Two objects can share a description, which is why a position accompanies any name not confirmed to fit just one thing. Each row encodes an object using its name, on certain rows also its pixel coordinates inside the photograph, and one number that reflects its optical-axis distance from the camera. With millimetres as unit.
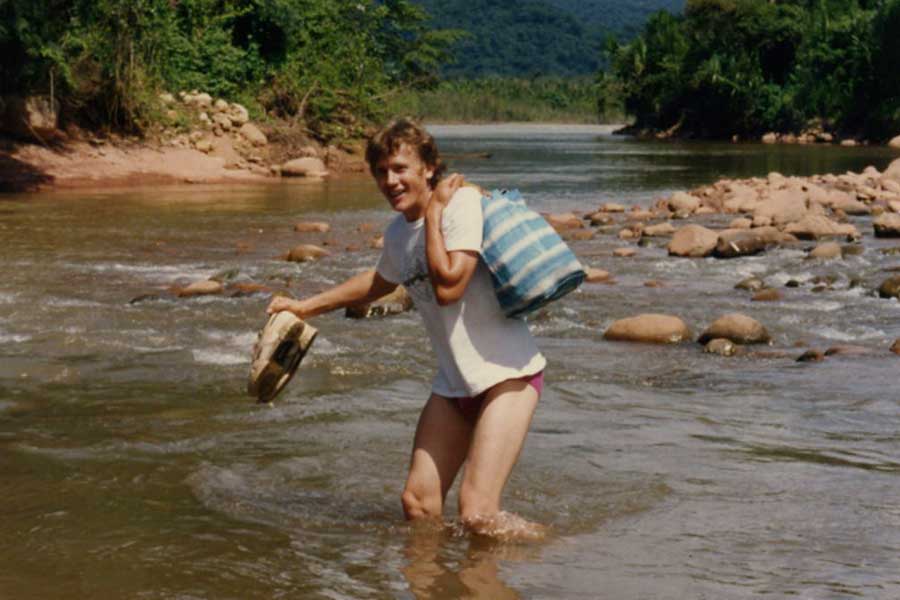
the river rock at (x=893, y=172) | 25312
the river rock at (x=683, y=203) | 20789
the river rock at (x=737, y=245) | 14938
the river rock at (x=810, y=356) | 8789
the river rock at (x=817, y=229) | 16562
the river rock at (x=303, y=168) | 29406
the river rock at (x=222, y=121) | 29197
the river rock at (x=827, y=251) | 14352
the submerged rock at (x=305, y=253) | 14602
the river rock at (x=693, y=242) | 14984
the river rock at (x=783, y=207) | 18062
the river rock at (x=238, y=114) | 29734
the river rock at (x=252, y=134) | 29891
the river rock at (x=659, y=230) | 17295
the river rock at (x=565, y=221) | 18438
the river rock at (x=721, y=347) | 9117
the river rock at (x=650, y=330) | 9586
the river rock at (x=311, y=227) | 17766
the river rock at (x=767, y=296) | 11641
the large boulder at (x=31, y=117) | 24484
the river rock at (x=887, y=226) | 16406
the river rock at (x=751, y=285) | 12312
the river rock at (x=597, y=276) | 12898
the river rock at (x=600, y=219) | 18969
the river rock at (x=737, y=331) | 9438
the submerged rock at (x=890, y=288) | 11760
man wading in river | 4531
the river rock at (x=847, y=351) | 9031
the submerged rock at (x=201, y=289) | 11664
